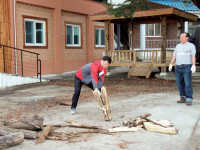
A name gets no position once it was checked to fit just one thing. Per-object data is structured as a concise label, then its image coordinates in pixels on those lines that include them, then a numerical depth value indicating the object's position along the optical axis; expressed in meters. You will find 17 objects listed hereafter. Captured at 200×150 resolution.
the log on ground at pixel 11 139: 4.73
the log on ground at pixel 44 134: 5.12
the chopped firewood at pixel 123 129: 5.69
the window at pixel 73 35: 19.33
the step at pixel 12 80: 13.02
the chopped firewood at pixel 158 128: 5.50
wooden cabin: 15.11
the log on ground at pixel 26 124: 5.59
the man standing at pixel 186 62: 8.12
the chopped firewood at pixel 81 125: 5.87
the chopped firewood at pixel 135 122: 5.96
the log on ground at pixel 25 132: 5.18
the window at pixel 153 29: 27.88
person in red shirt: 6.44
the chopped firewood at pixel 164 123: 5.77
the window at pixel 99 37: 22.55
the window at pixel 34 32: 15.88
